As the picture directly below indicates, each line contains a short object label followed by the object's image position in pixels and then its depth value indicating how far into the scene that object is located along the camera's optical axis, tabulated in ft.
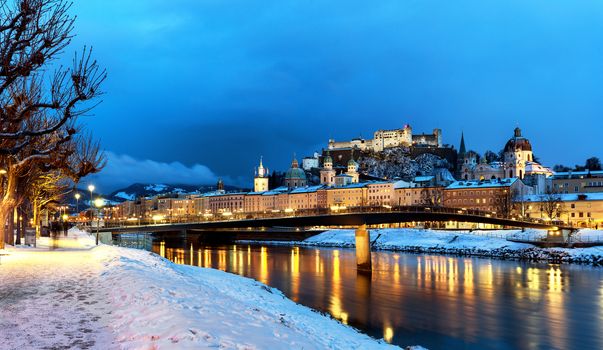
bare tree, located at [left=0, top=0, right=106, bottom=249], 49.85
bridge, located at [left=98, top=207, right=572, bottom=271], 175.73
